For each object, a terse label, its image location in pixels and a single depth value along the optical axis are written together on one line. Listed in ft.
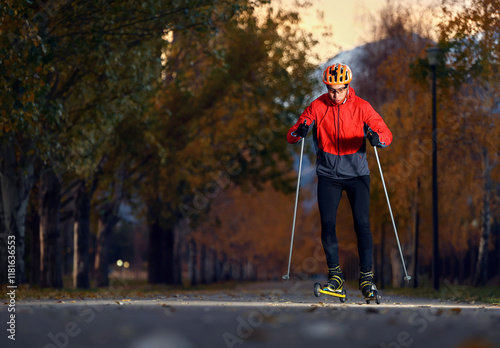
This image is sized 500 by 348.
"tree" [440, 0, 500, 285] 80.53
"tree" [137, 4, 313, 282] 96.12
